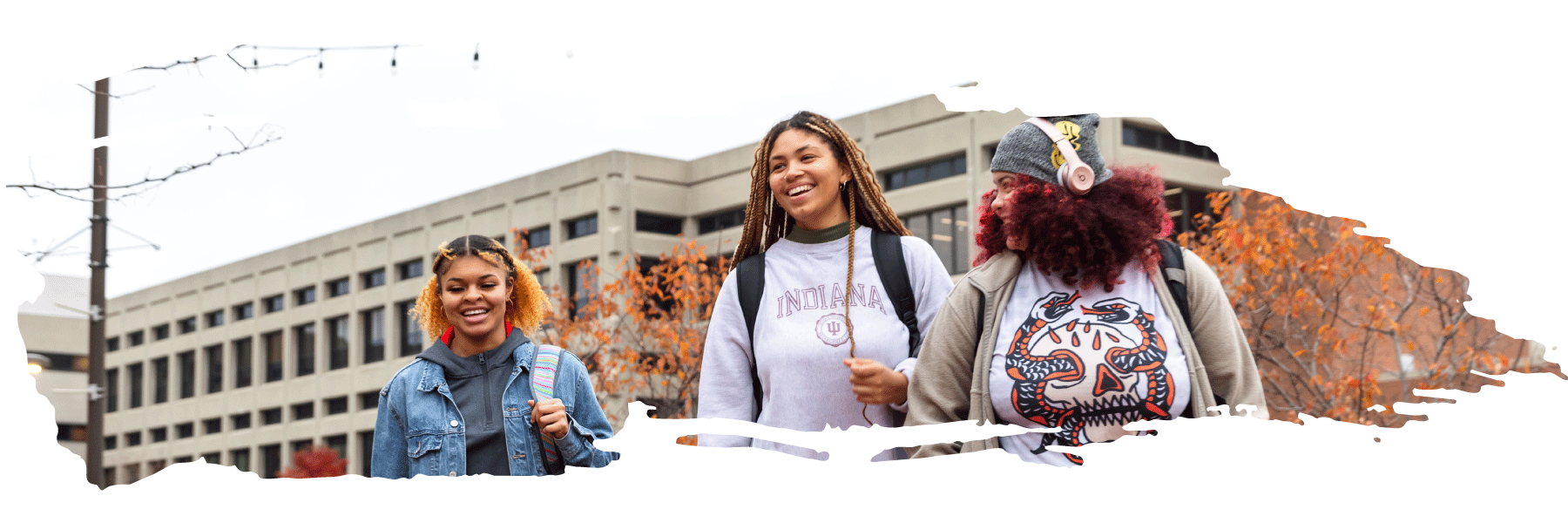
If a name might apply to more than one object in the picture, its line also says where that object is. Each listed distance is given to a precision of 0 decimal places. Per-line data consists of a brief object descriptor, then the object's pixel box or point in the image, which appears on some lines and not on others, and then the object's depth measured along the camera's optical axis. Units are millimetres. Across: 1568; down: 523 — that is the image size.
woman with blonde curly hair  3928
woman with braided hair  3736
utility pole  4641
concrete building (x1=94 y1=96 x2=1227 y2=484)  31188
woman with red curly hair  3107
